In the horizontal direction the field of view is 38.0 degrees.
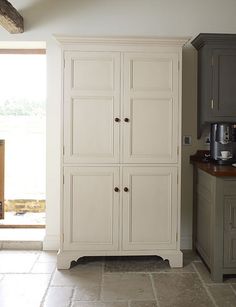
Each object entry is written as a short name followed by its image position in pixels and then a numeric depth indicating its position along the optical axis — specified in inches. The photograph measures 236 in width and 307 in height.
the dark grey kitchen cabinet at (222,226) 106.9
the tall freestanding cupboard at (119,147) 116.6
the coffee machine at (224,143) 123.0
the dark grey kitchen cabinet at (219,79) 123.7
